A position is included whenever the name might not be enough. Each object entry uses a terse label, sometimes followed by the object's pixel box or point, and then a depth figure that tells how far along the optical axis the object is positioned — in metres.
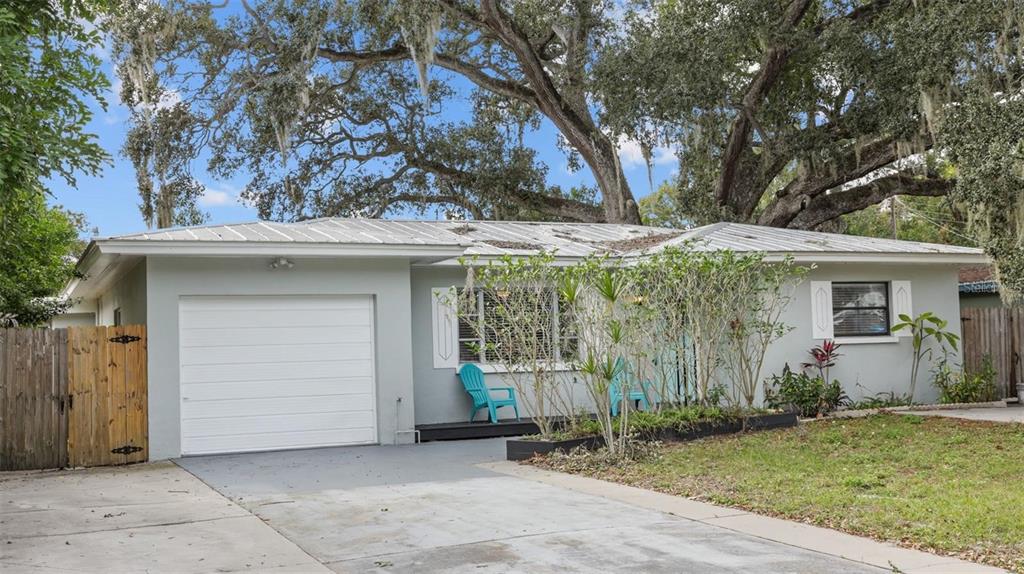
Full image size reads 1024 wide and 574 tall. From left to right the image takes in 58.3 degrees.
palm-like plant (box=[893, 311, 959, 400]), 14.97
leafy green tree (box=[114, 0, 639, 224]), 19.48
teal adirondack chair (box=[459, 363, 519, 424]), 13.11
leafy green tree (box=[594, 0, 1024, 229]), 15.00
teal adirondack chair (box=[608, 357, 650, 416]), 10.25
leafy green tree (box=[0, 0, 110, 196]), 8.08
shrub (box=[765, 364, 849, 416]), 13.74
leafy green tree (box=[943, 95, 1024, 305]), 11.66
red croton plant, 14.27
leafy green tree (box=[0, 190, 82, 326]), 15.78
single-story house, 11.26
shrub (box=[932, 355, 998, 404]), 15.09
